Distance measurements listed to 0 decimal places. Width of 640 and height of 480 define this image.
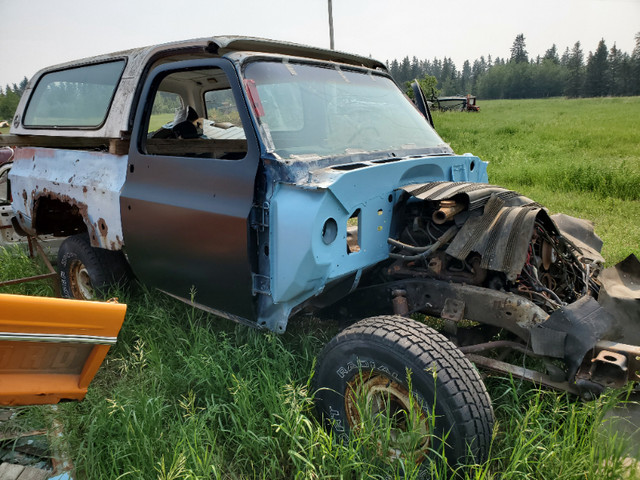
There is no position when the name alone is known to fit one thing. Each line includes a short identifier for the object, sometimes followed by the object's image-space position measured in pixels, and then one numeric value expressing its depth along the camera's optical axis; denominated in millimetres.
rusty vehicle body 2197
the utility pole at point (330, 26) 12508
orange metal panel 1729
